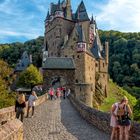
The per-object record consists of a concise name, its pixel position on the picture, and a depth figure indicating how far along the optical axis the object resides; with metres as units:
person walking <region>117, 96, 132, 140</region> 4.68
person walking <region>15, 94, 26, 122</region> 7.16
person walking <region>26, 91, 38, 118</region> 8.63
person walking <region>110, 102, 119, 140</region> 4.77
